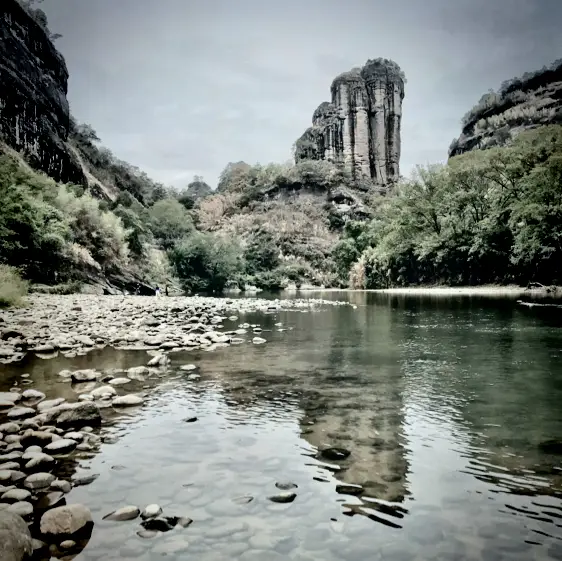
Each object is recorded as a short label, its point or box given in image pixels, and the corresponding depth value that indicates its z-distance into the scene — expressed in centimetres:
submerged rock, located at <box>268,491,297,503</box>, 324
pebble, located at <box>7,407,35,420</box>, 493
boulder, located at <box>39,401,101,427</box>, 479
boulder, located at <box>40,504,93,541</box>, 271
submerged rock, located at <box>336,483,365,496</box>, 335
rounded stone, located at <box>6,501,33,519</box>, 288
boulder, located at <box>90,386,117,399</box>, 593
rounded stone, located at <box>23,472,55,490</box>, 333
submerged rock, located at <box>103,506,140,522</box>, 296
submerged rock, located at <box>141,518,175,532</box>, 284
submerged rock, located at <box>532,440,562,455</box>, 411
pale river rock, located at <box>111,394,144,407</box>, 568
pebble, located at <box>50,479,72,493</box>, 333
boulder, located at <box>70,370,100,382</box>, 675
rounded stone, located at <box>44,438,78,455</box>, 405
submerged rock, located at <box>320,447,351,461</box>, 407
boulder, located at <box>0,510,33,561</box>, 231
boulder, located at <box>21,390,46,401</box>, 570
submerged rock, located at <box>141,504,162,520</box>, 298
